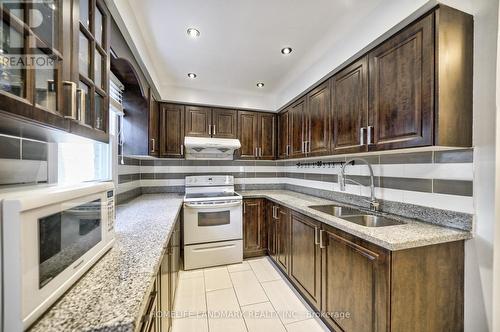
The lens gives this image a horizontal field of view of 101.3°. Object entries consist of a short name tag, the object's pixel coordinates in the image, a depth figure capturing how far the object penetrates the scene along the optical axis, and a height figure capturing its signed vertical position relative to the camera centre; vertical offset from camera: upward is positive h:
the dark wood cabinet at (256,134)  3.21 +0.49
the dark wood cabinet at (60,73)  0.60 +0.36
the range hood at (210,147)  2.86 +0.25
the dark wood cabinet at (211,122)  3.01 +0.65
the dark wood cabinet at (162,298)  0.88 -0.74
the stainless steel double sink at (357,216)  1.66 -0.46
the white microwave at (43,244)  0.53 -0.25
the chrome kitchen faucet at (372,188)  1.81 -0.20
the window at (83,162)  1.34 +0.02
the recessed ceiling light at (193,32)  1.75 +1.15
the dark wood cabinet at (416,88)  1.19 +0.52
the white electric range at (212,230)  2.60 -0.85
